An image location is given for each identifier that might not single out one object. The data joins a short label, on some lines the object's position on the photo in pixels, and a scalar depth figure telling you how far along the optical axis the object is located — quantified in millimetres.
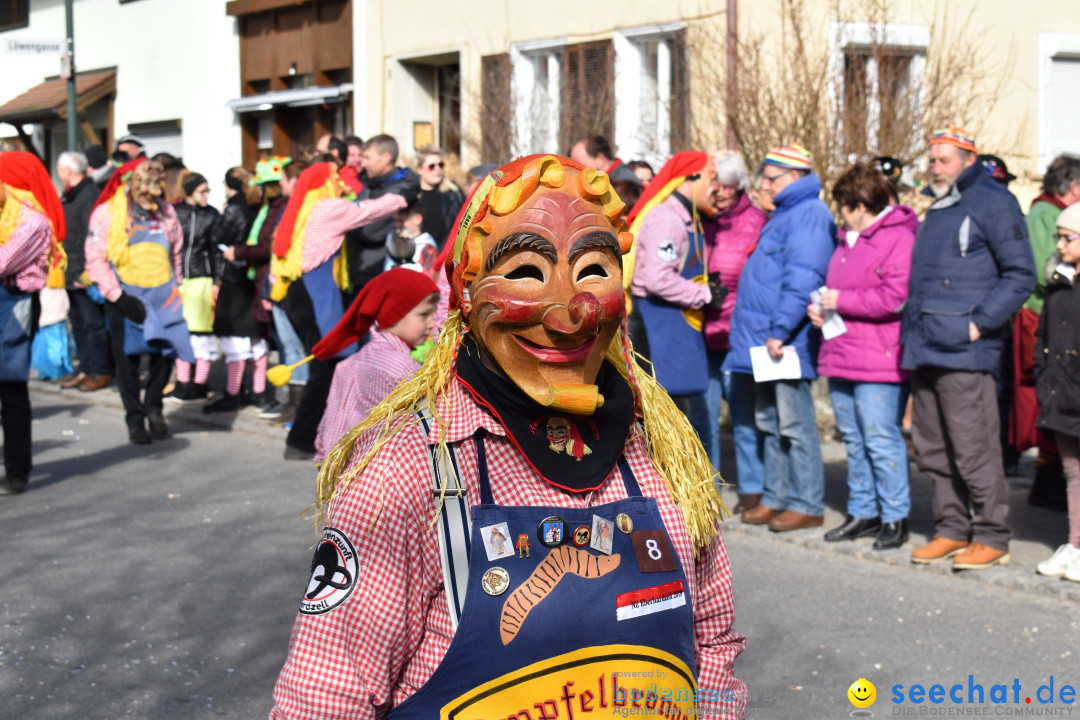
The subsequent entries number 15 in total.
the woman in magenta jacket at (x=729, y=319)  7141
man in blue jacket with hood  6578
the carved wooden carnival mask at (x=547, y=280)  1996
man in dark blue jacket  5766
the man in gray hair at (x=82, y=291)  11883
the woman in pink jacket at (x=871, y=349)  6238
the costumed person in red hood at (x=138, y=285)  9633
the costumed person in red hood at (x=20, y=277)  7438
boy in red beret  4961
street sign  12492
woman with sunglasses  9359
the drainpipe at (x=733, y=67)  11333
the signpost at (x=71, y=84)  14133
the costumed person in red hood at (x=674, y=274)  6852
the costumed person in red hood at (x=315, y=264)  8758
